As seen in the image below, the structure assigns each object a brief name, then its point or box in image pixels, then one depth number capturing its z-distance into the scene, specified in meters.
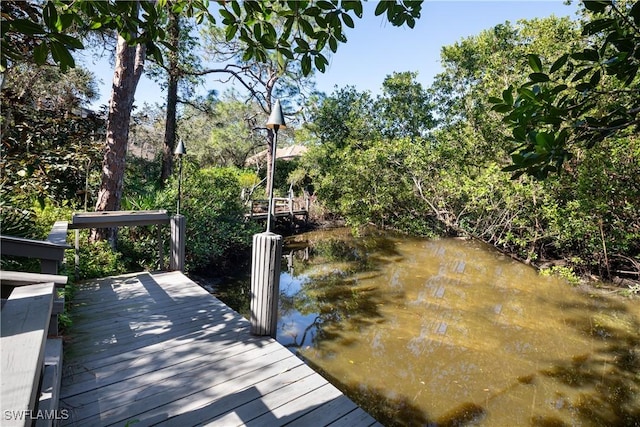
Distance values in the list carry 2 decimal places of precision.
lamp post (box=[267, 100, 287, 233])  2.86
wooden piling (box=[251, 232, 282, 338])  2.95
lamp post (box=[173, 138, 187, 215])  5.30
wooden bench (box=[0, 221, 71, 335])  2.24
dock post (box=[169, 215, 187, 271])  4.63
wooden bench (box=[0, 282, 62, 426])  0.62
